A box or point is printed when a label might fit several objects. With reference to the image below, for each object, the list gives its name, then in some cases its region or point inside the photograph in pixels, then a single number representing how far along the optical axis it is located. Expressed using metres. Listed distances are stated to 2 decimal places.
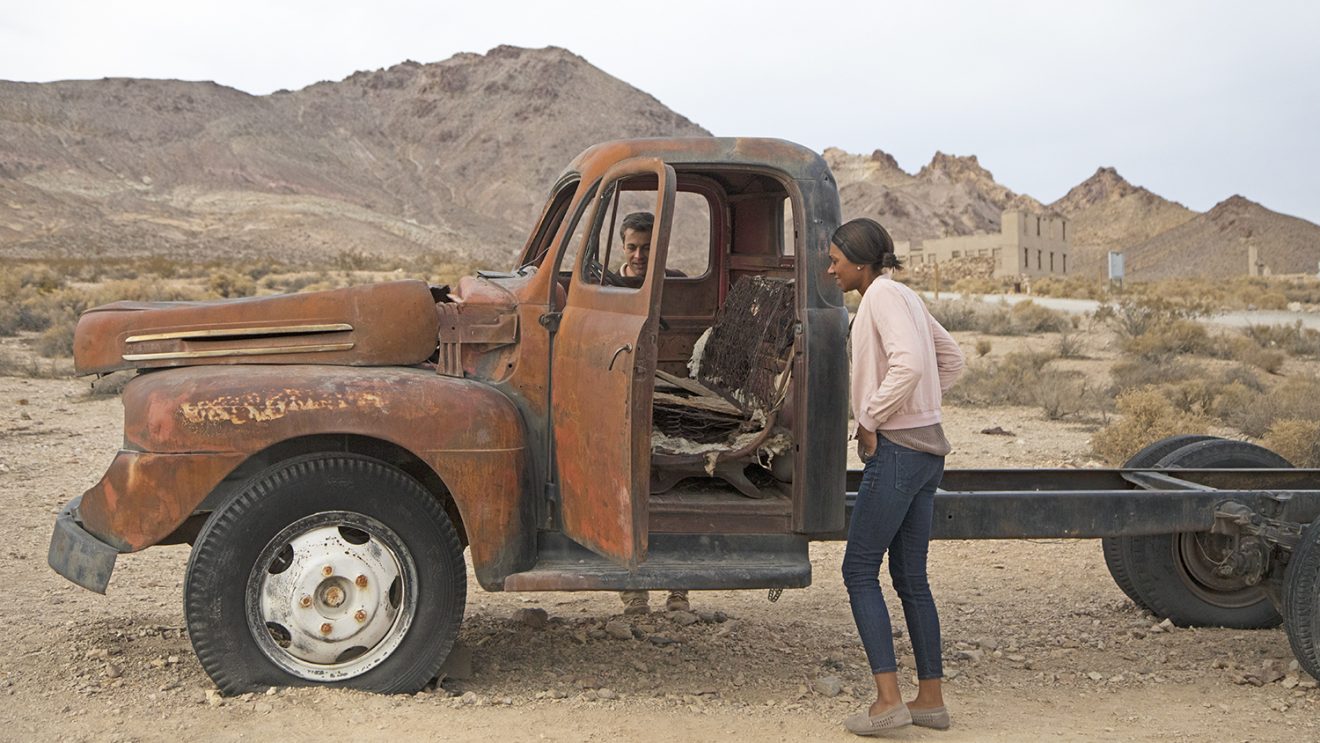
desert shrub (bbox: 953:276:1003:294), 54.00
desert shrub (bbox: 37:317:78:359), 19.44
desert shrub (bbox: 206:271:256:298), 34.22
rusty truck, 4.66
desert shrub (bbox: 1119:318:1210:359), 20.36
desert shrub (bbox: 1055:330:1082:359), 21.27
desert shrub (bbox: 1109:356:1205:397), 16.88
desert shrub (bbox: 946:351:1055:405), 15.49
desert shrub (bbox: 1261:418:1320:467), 10.84
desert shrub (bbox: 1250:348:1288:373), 19.56
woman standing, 4.46
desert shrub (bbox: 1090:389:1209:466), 11.03
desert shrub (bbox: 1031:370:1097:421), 14.27
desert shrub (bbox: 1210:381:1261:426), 14.03
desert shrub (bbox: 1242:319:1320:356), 21.88
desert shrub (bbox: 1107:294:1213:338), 23.30
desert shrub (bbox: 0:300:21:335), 22.55
